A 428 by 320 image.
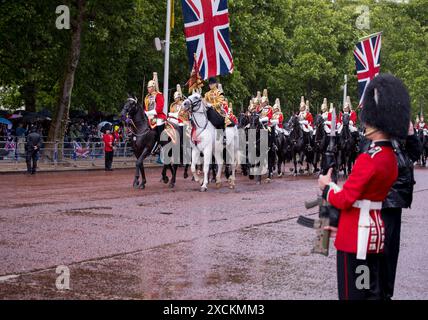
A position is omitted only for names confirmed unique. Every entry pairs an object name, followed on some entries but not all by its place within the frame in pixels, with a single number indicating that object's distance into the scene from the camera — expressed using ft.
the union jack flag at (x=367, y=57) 76.95
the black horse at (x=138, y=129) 62.39
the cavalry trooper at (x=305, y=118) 91.71
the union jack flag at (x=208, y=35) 69.05
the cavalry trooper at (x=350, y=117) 83.56
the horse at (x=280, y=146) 84.11
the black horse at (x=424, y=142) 128.98
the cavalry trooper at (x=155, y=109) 63.15
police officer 81.56
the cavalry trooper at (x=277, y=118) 84.06
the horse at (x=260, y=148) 74.28
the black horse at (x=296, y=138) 88.75
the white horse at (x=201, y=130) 60.23
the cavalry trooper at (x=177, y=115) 64.59
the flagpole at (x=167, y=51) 104.01
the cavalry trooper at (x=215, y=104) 61.87
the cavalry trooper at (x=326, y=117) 83.71
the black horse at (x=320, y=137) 83.41
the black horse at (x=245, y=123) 75.61
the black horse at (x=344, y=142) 81.00
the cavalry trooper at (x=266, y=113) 76.64
